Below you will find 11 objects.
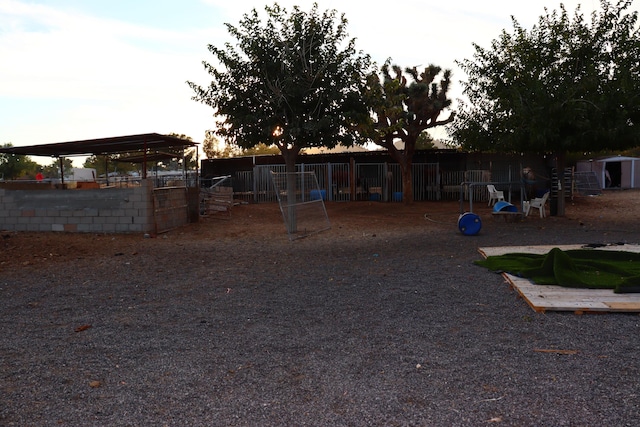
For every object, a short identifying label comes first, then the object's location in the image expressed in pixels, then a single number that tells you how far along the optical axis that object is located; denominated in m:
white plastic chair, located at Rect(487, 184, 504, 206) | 21.67
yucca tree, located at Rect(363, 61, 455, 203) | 21.48
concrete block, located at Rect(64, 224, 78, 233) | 15.22
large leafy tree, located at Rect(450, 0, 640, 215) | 14.88
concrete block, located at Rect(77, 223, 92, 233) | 15.10
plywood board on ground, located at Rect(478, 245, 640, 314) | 5.89
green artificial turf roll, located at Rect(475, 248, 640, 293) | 6.94
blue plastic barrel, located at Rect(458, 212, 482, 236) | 13.52
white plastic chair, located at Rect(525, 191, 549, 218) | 17.44
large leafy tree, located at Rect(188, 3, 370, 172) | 14.53
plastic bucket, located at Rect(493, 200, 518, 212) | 16.72
